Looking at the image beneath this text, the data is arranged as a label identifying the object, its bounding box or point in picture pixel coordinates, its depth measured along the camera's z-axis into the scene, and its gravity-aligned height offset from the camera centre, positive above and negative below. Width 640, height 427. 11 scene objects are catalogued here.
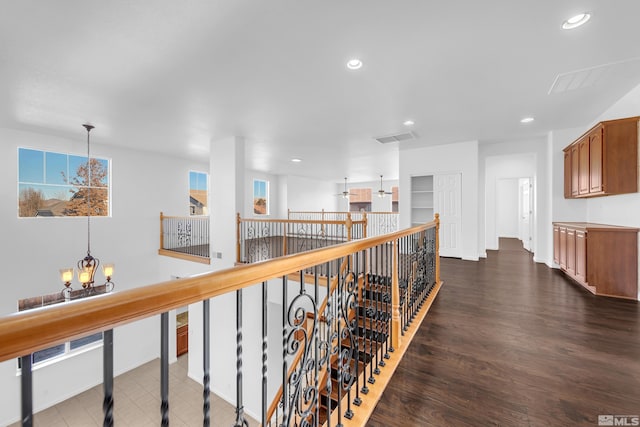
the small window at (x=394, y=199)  13.12 +0.68
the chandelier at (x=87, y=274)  3.81 -0.90
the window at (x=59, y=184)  5.02 +0.59
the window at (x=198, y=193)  7.94 +0.62
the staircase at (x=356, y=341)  1.28 -0.90
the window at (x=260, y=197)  10.24 +0.63
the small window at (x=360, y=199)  14.30 +0.74
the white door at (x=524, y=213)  8.23 -0.02
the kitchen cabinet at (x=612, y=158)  3.57 +0.78
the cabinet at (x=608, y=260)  3.52 -0.65
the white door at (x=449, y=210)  6.20 +0.06
